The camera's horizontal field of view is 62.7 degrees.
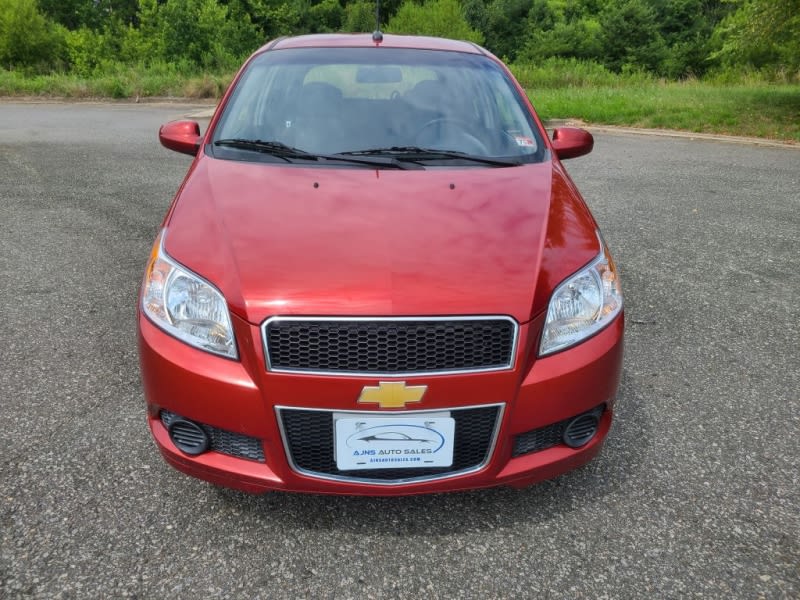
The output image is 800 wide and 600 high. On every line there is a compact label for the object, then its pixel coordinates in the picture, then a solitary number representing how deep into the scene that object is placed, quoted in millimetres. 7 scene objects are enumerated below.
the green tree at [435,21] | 40844
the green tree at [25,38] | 34719
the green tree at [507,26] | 51375
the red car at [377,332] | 1789
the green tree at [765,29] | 12055
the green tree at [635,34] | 43969
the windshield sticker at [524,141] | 2841
